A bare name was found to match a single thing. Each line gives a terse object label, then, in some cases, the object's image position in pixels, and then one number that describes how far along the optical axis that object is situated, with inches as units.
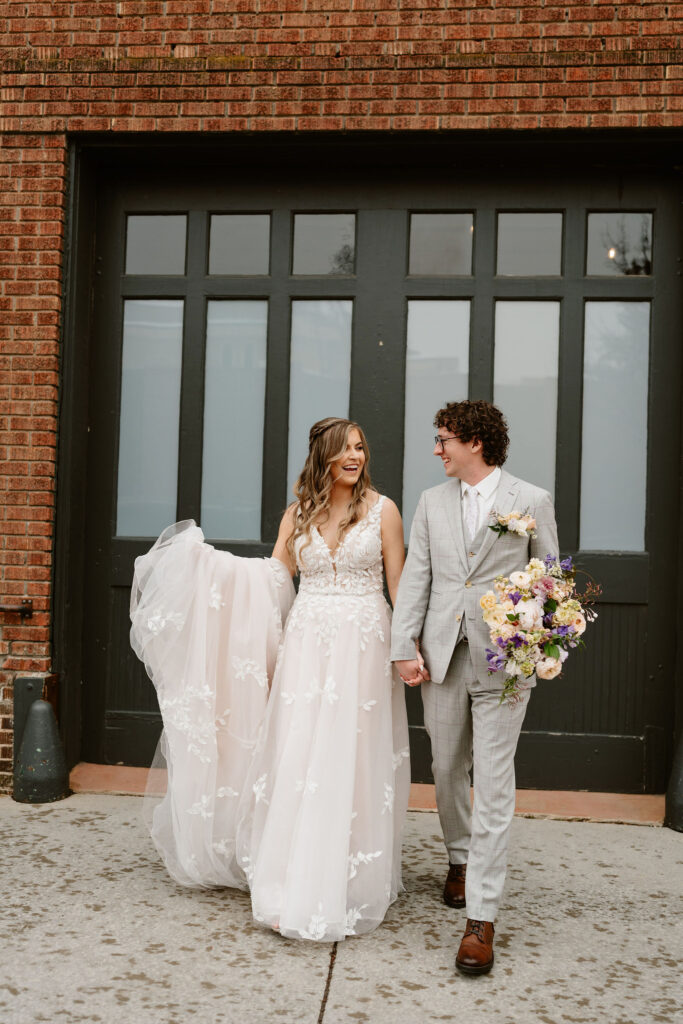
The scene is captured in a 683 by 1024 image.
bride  145.2
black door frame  206.2
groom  138.4
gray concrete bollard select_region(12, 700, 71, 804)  199.8
